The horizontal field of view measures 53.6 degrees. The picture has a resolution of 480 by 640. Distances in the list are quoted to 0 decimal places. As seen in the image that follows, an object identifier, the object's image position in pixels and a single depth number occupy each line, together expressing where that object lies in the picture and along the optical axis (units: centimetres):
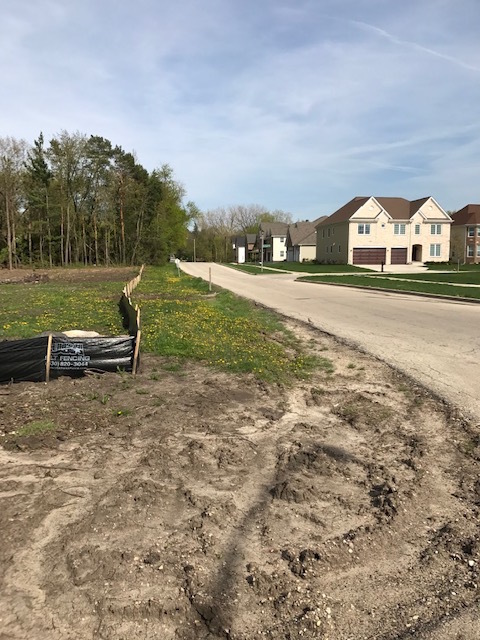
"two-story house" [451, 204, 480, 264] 7244
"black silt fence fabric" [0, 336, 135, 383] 723
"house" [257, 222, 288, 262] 10081
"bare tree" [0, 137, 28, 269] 4531
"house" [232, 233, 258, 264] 10632
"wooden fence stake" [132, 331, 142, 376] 774
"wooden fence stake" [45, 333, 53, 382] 727
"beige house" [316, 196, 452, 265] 6266
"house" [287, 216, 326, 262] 8581
